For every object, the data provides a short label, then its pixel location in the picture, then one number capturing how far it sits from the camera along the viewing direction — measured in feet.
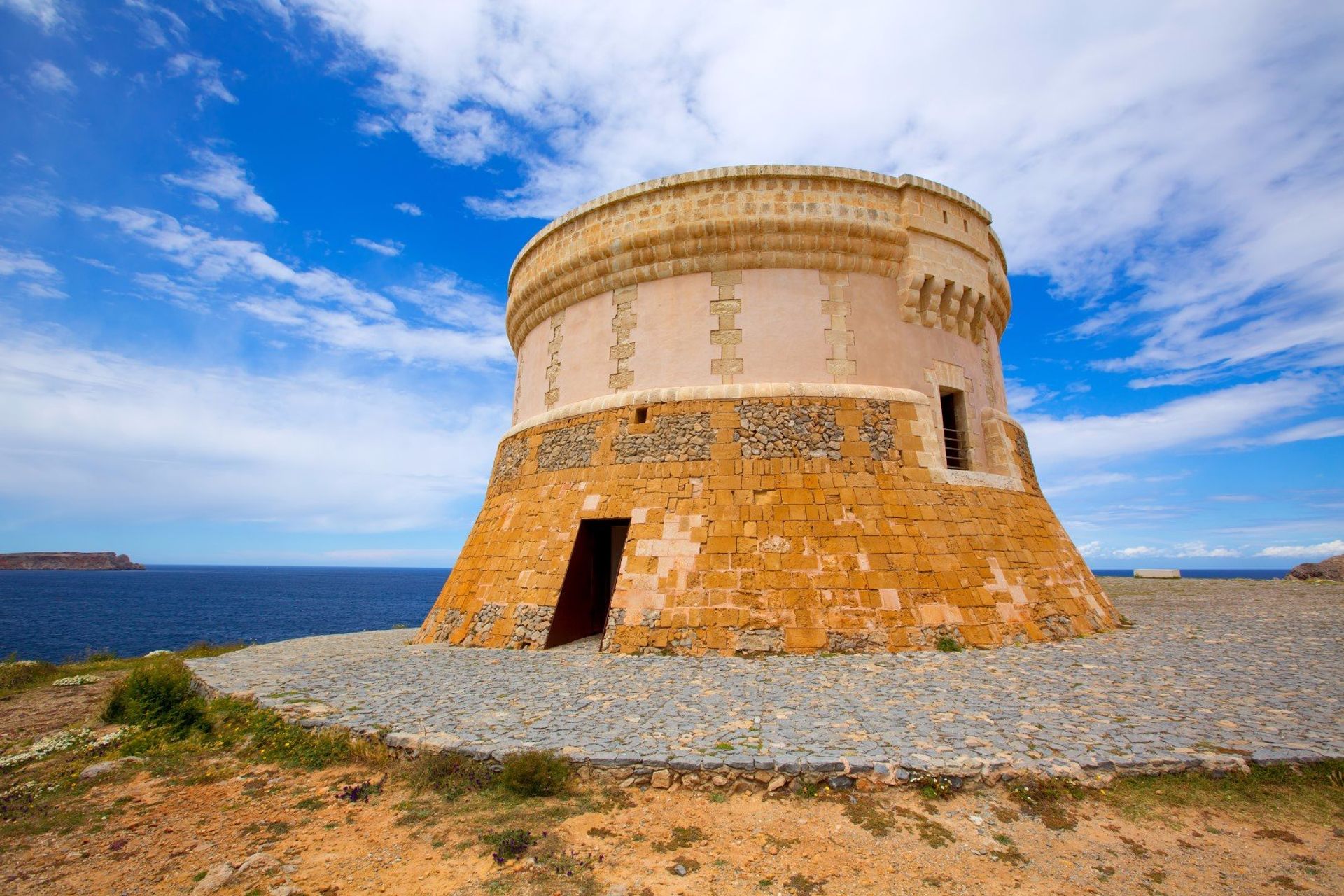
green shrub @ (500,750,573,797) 15.12
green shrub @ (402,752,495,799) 15.64
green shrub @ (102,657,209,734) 22.54
